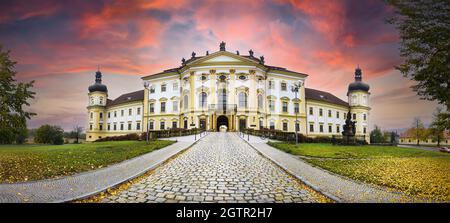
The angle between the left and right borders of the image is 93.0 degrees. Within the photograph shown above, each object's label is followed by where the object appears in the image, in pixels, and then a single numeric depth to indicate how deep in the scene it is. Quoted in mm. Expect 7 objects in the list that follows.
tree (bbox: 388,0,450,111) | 8703
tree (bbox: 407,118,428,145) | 55034
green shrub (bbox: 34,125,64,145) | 52697
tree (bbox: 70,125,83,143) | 81856
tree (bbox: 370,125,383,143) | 75256
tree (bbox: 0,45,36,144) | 12656
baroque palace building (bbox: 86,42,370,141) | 39156
